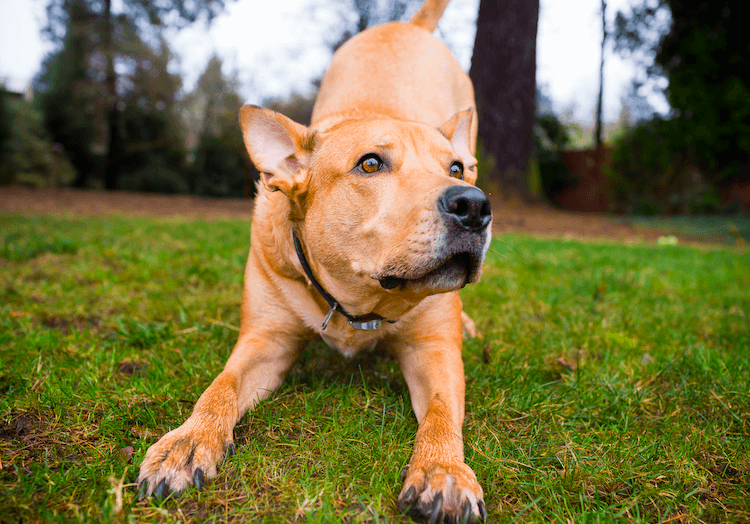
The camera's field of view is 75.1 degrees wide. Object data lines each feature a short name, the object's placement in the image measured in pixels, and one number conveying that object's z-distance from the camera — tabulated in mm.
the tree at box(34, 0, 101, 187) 18453
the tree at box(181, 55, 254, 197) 20656
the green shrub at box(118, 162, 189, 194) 18889
